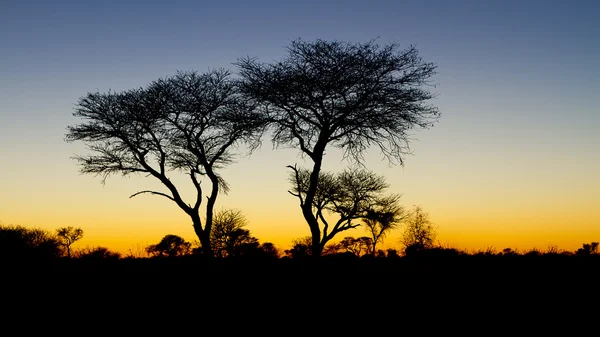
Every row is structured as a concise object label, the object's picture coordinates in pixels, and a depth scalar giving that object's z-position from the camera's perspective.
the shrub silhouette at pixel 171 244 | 53.47
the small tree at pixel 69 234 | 57.95
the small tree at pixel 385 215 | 43.35
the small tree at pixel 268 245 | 55.68
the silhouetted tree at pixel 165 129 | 30.62
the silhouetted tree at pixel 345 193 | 40.88
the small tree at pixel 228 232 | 48.09
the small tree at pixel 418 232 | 64.61
